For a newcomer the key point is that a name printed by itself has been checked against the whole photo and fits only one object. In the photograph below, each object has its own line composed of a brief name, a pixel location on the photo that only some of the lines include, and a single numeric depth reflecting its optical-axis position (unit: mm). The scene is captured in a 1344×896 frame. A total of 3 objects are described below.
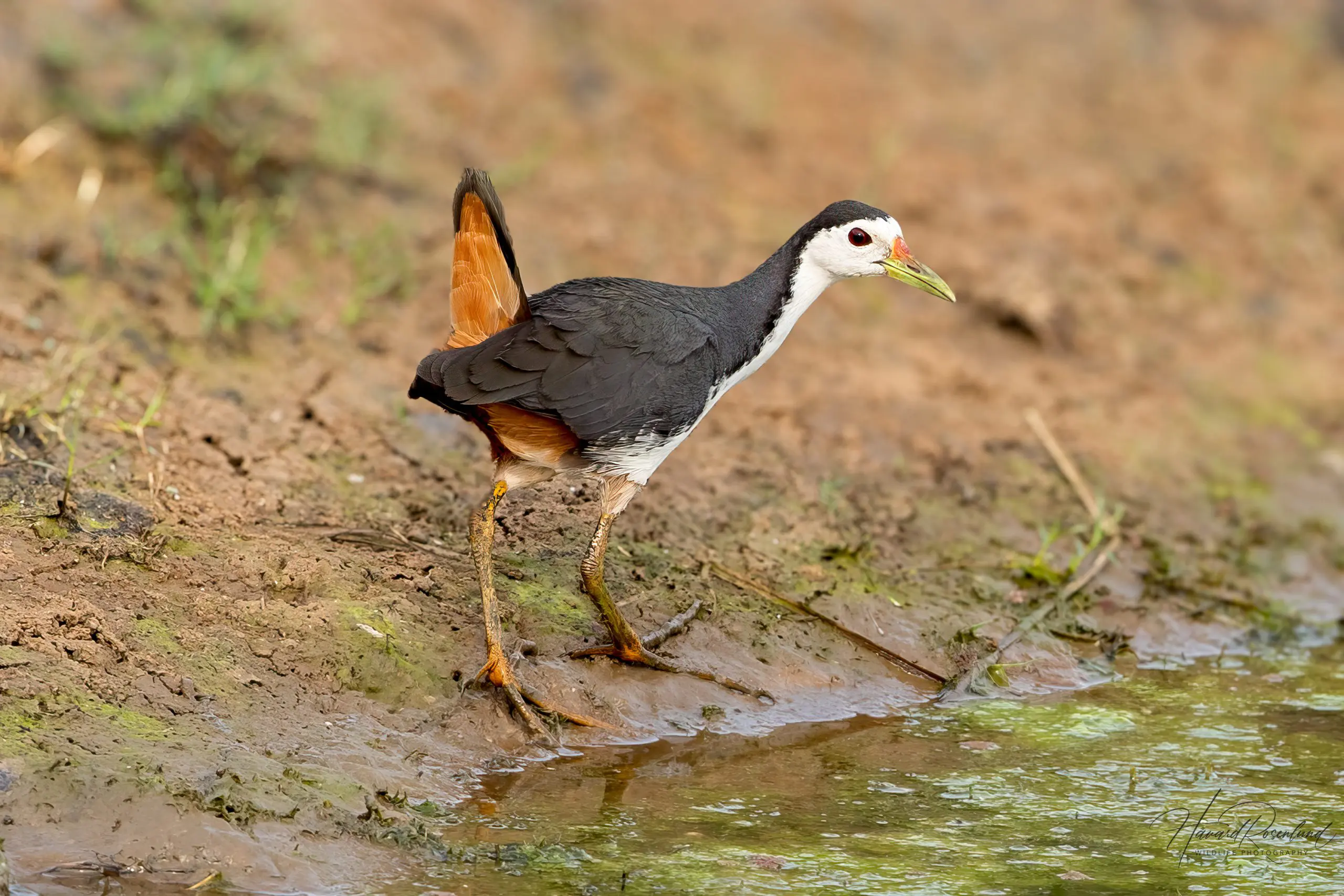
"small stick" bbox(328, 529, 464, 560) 10195
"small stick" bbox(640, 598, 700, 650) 9984
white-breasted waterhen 8977
